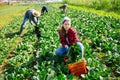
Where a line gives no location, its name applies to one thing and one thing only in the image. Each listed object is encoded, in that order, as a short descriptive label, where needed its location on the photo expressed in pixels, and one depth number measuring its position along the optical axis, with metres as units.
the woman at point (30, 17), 7.03
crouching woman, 3.69
